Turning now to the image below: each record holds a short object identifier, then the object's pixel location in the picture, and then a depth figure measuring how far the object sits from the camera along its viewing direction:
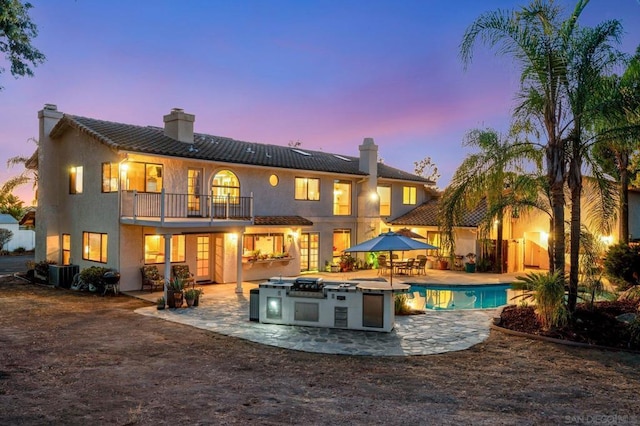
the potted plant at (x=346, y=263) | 23.66
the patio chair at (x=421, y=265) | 22.36
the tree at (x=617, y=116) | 10.35
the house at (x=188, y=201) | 17.23
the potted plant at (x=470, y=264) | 23.75
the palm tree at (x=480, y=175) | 12.06
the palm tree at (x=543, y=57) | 11.09
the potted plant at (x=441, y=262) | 24.89
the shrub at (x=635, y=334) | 9.79
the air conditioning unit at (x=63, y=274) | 18.66
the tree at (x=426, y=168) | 57.62
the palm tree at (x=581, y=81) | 10.78
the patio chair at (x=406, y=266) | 22.12
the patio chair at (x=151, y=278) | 17.09
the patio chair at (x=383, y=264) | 23.72
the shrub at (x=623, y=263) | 14.92
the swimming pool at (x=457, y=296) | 16.33
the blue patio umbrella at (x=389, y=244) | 14.26
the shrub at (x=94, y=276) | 16.62
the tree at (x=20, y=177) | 33.72
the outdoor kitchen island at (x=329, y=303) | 11.44
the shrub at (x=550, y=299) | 10.80
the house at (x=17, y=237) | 35.38
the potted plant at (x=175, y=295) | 14.31
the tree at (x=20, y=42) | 9.30
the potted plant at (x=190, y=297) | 14.54
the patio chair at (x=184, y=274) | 17.30
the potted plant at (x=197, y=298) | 14.69
